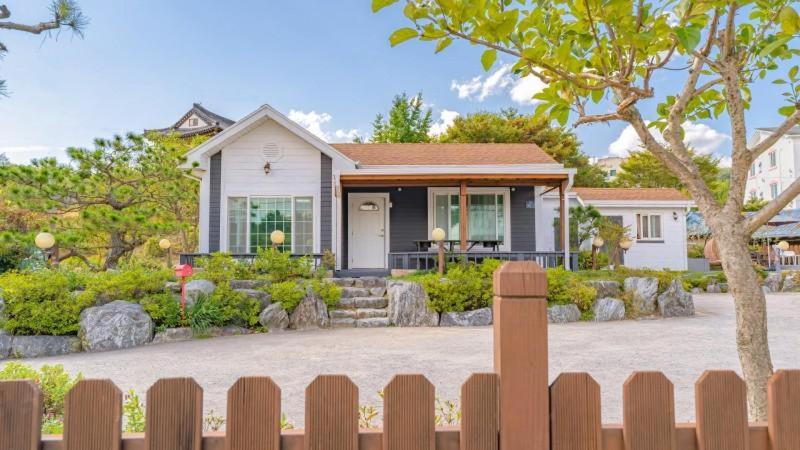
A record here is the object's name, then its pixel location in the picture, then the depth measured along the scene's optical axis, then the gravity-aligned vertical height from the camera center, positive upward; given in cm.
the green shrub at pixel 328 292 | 796 -76
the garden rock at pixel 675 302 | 866 -108
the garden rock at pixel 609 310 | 830 -117
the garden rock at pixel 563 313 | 805 -120
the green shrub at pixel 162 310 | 665 -90
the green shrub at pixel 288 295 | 761 -78
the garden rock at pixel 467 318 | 795 -127
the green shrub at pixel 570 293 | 828 -84
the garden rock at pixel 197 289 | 714 -63
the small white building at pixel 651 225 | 1633 +93
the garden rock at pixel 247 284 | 808 -61
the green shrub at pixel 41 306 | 603 -77
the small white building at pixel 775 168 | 3122 +643
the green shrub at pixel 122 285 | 664 -52
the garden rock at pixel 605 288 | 872 -78
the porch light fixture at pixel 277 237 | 1004 +34
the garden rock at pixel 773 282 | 1427 -112
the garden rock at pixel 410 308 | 792 -107
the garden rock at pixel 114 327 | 607 -108
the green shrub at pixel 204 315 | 683 -101
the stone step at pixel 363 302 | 843 -101
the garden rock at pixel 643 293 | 868 -88
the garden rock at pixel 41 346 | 587 -129
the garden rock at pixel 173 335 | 649 -128
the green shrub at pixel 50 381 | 280 -90
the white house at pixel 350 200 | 1127 +145
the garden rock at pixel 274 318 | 734 -115
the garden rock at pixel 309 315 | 757 -114
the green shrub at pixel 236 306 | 716 -93
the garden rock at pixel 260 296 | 756 -79
